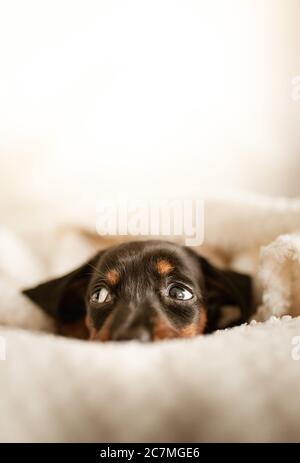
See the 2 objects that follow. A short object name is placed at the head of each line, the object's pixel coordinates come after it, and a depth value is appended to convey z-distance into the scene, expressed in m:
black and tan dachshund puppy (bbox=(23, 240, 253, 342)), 0.26
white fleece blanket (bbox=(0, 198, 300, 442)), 0.18
